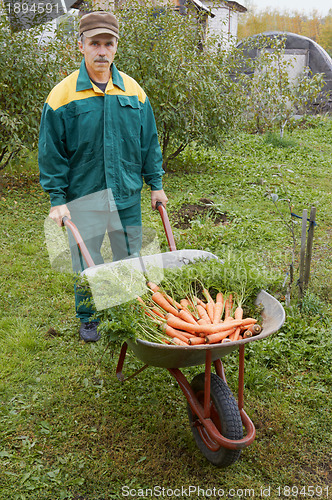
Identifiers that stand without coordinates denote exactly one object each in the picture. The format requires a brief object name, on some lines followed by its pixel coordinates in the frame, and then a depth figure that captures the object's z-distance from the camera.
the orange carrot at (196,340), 2.29
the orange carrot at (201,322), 2.46
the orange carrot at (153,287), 2.71
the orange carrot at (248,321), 2.43
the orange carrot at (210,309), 2.56
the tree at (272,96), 11.03
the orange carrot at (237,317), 2.38
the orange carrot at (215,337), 2.28
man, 2.98
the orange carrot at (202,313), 2.51
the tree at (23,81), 6.38
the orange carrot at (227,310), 2.56
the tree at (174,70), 6.97
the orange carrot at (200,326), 2.37
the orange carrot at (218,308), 2.52
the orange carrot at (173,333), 2.38
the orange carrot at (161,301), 2.60
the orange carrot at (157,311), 2.56
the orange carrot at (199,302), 2.68
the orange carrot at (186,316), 2.47
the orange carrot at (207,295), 2.69
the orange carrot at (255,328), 2.32
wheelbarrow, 2.19
